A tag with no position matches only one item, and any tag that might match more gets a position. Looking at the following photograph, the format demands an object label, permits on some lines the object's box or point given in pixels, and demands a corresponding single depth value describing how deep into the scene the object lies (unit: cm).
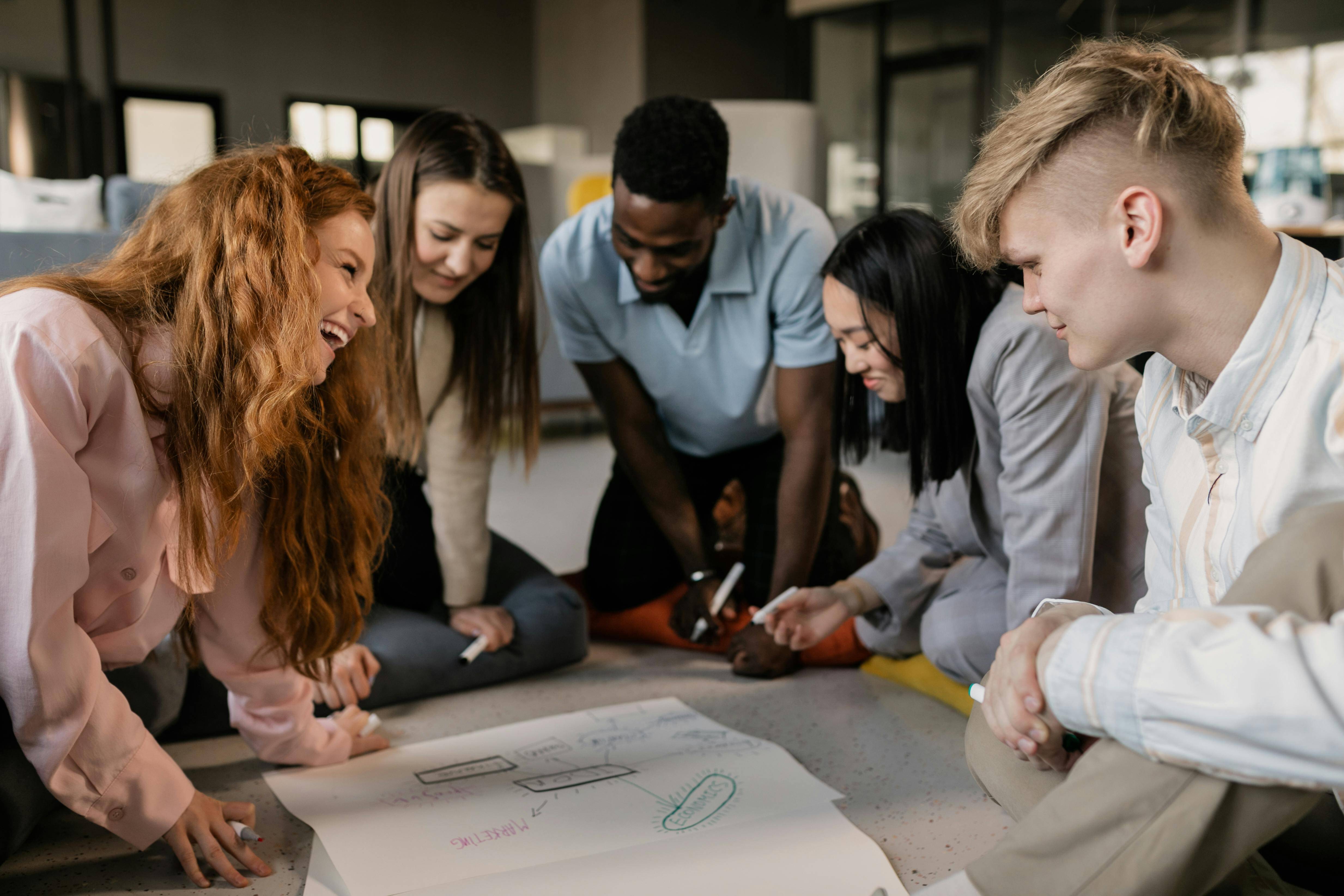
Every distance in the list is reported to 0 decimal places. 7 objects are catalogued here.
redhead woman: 91
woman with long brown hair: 160
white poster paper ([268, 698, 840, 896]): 111
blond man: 66
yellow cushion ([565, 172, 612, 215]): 487
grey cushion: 358
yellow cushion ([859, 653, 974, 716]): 160
